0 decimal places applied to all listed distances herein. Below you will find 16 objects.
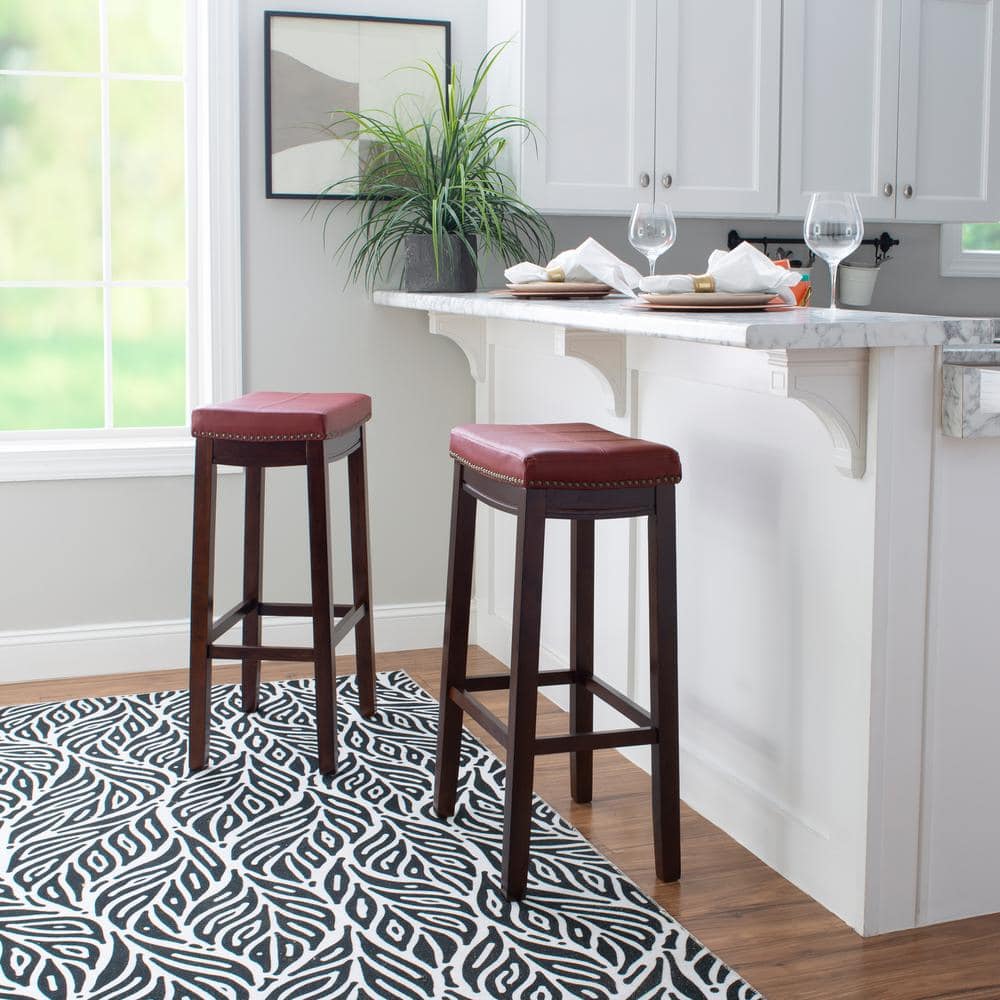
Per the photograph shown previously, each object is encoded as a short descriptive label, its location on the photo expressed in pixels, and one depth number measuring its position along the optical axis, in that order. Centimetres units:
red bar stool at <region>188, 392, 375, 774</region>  279
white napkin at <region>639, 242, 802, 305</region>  237
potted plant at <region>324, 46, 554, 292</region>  345
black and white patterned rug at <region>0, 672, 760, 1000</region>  204
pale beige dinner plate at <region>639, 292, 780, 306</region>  228
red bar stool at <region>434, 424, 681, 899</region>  222
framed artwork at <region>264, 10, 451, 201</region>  359
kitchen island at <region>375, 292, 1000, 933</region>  208
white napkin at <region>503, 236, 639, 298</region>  292
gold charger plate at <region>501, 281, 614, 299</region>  288
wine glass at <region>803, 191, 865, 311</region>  224
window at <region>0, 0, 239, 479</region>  357
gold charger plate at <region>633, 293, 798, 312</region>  229
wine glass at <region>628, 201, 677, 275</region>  273
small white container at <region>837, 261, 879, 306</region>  404
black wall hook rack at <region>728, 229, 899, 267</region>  399
